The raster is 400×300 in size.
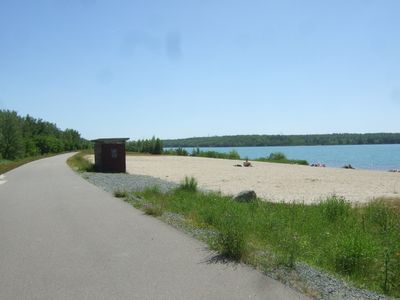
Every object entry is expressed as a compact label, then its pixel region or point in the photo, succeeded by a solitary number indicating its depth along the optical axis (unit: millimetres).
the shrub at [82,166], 32978
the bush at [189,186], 17869
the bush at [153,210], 11667
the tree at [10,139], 74750
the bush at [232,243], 7043
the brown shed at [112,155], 31250
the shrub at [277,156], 64962
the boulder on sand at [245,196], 14616
